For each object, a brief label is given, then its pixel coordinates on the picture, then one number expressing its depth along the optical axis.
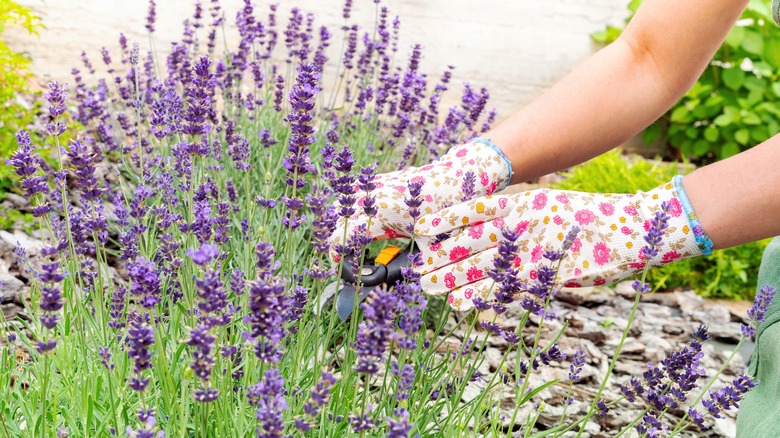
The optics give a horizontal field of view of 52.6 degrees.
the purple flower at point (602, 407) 1.49
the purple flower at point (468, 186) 1.62
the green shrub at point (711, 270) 3.92
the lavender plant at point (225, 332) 1.01
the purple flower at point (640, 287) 1.20
